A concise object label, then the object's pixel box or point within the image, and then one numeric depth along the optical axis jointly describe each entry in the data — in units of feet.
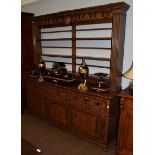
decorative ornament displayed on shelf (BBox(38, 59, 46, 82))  12.20
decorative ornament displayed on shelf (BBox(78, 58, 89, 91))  9.65
